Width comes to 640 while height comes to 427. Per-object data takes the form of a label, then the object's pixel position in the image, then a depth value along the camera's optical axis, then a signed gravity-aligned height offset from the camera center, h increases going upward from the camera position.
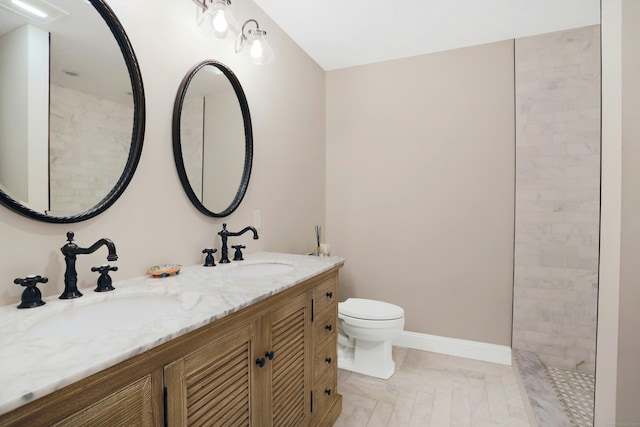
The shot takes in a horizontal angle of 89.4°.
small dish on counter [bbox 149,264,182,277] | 1.33 -0.26
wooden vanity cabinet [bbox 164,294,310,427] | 0.86 -0.54
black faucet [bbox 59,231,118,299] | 1.04 -0.16
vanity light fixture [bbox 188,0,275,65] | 1.52 +0.93
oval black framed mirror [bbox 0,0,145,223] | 1.00 +0.33
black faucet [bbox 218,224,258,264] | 1.71 -0.18
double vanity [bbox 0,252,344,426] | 0.60 -0.36
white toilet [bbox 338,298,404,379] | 2.24 -0.86
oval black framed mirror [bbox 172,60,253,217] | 1.57 +0.38
